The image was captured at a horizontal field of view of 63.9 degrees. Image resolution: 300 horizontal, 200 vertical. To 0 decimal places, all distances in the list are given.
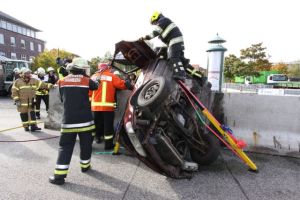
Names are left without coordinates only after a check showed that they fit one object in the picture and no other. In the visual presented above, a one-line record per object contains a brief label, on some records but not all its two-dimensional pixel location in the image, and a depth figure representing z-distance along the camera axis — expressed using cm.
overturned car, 311
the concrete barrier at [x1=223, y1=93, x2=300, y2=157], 425
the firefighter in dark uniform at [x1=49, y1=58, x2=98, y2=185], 338
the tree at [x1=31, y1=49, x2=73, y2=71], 3494
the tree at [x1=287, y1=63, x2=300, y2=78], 4477
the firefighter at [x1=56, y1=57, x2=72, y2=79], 627
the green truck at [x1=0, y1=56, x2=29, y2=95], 1557
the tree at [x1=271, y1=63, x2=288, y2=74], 4730
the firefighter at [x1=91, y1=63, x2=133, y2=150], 451
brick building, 4150
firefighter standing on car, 363
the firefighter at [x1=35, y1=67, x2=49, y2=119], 788
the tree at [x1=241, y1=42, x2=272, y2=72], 2848
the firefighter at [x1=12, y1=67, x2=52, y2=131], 594
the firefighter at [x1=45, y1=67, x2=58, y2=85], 880
